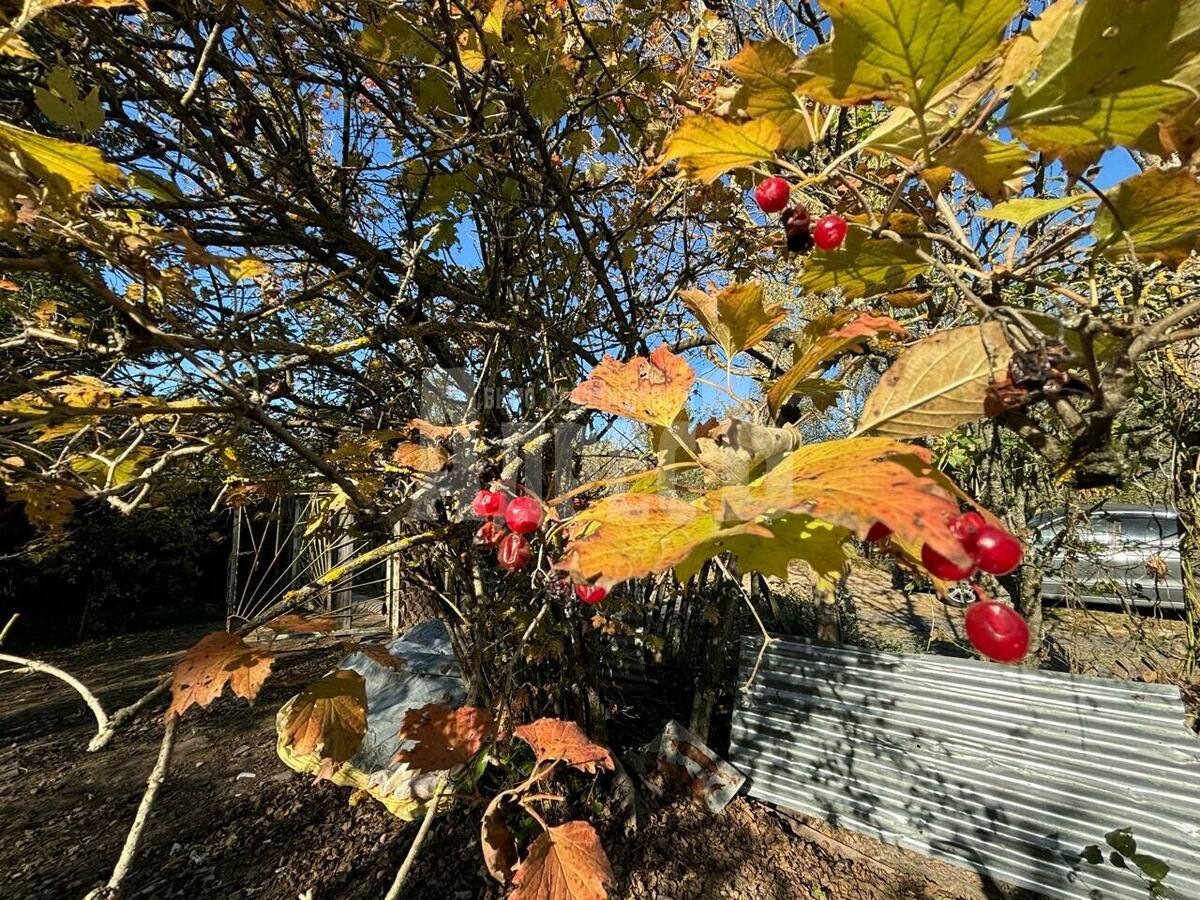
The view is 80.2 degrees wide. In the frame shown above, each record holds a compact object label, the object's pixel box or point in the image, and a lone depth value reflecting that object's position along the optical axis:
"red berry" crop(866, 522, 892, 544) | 0.16
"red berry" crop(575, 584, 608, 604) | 0.15
